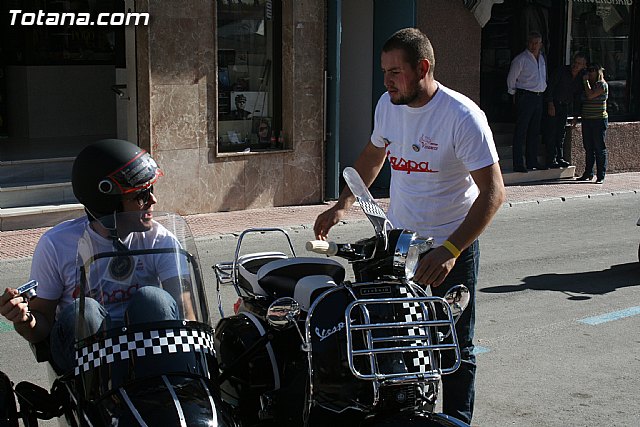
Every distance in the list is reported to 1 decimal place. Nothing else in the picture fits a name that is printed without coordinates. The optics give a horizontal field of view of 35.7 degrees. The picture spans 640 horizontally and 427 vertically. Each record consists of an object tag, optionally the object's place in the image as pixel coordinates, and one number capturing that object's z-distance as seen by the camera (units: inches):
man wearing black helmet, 136.9
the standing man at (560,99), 604.4
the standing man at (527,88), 591.2
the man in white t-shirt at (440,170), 169.3
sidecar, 126.7
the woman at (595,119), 596.7
